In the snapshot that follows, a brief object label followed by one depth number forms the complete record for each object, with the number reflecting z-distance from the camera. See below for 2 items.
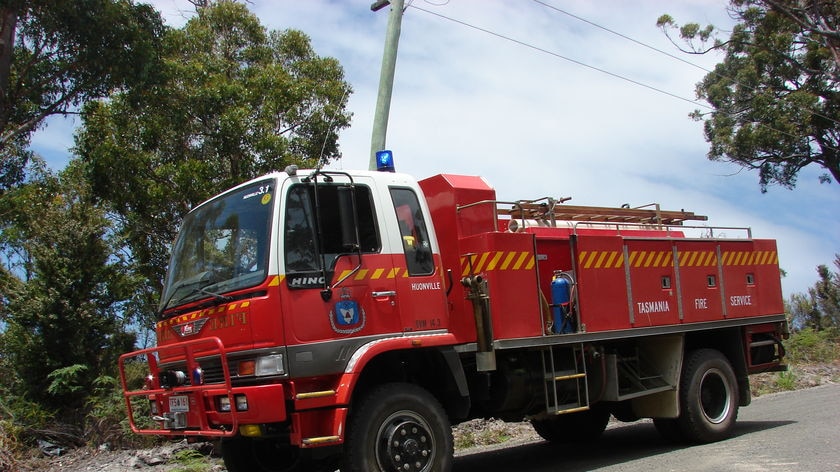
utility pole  9.38
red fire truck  5.24
